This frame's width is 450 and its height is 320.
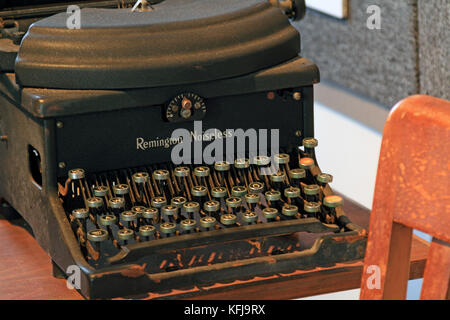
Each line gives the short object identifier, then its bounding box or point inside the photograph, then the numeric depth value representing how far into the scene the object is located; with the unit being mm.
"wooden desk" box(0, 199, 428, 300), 2123
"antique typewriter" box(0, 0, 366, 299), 2160
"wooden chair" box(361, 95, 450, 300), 1316
